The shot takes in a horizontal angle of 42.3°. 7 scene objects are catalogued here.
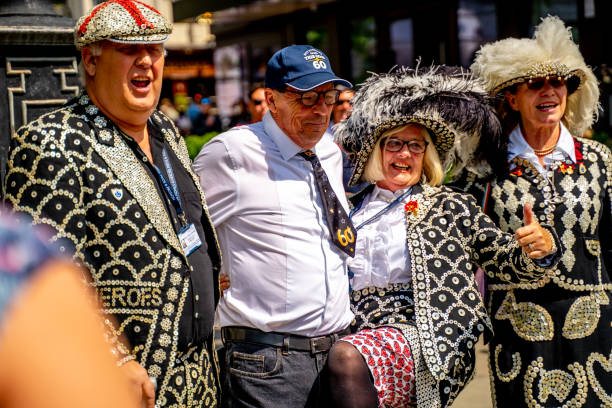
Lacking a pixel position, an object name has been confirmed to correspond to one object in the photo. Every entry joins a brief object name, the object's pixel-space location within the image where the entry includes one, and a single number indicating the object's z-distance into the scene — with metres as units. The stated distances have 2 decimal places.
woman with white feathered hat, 3.67
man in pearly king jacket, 2.33
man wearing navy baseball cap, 3.01
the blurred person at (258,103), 6.41
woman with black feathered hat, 3.05
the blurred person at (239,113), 12.52
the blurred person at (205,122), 15.16
